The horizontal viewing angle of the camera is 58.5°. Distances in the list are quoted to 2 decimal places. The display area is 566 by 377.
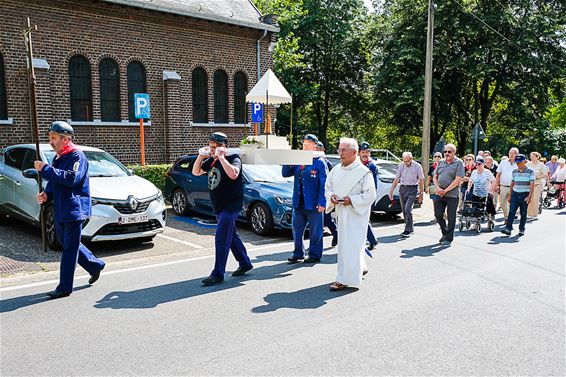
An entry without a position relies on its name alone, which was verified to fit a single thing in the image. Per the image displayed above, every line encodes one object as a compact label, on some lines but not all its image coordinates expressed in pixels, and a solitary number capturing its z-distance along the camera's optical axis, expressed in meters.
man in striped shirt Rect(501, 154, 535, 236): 10.57
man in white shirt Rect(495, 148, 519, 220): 12.69
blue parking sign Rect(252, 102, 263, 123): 18.00
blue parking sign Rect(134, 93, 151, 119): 15.61
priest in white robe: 6.05
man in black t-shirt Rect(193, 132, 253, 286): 6.14
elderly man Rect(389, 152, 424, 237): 10.46
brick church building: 14.96
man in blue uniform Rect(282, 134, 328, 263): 7.52
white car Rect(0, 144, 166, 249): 7.91
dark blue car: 9.62
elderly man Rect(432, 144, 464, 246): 9.26
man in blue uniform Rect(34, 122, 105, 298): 5.54
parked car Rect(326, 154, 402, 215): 12.19
